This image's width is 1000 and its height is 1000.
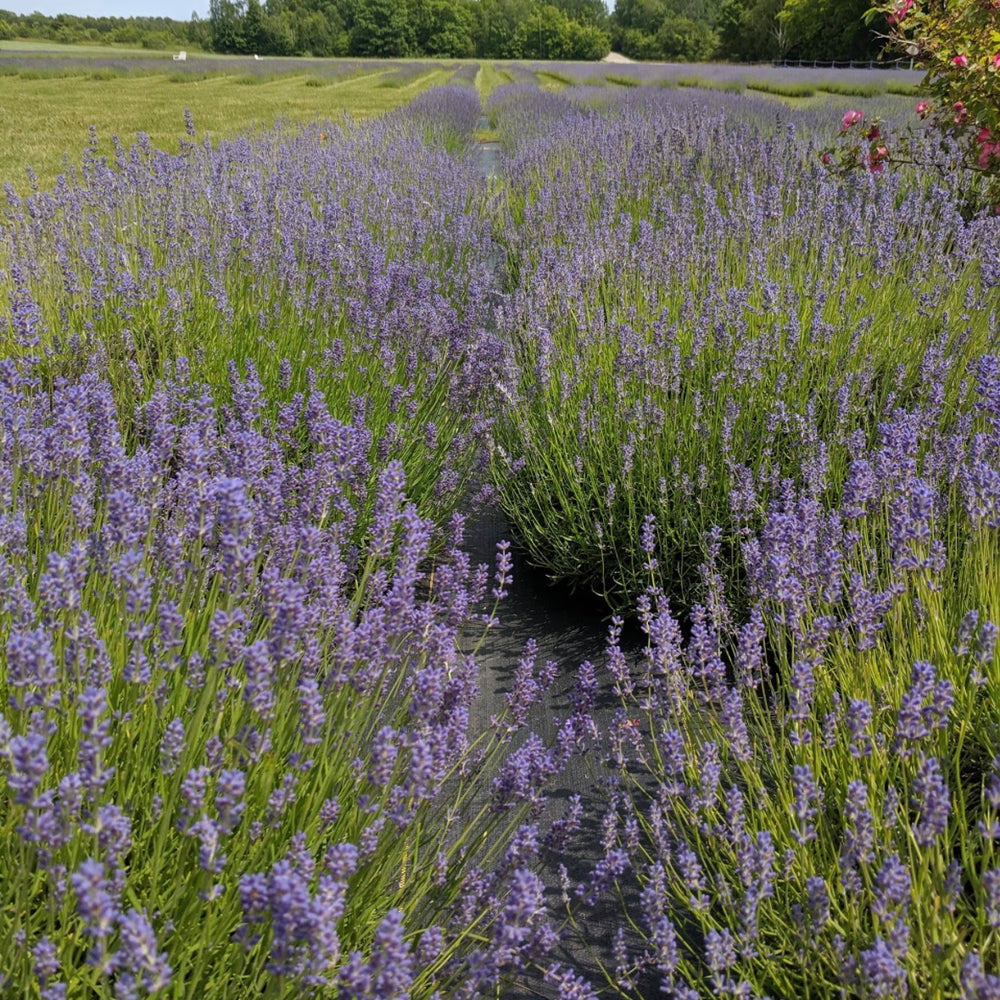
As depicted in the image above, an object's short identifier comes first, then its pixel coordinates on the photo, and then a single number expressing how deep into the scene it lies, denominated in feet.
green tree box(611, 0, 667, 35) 287.07
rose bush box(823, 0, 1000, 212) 14.73
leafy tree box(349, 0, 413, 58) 253.44
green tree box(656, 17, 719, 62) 190.51
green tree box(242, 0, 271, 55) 259.39
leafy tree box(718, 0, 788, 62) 155.43
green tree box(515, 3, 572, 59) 253.85
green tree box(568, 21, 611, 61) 249.55
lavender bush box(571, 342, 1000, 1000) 4.14
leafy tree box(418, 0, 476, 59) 263.49
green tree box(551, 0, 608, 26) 302.25
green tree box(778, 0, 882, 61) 126.21
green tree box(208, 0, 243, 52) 261.44
